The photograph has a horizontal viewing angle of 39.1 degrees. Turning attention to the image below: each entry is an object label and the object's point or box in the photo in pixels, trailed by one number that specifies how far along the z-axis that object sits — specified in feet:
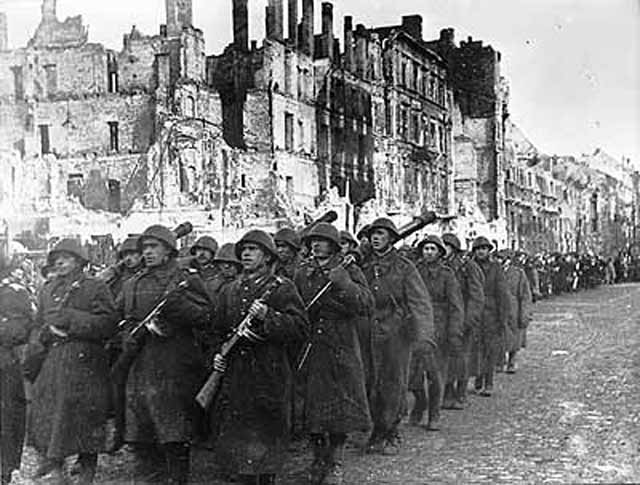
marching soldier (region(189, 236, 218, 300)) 29.98
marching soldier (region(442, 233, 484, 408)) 33.40
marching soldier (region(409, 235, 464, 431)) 31.53
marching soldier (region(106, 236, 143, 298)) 23.27
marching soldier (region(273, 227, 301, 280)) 26.08
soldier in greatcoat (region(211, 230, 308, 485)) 19.27
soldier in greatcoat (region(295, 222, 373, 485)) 21.20
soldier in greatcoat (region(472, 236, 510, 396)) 36.65
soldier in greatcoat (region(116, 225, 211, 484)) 19.79
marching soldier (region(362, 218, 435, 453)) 25.25
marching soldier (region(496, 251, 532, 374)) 40.57
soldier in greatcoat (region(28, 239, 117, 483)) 20.15
